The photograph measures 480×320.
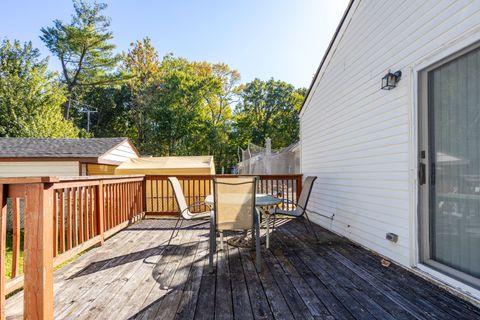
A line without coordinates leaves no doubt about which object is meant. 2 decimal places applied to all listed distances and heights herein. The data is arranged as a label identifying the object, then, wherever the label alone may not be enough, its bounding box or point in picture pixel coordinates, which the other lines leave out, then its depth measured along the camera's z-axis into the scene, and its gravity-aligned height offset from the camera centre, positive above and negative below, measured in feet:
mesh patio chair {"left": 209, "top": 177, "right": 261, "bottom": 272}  9.60 -1.56
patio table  11.40 -1.74
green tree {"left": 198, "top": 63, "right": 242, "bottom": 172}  70.03 +14.04
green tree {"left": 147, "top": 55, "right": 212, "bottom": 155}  61.98 +12.03
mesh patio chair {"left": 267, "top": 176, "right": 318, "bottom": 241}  12.30 -2.00
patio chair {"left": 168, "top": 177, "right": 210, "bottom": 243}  11.90 -2.02
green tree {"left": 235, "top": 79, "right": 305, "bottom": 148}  81.56 +14.72
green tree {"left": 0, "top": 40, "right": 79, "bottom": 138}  43.62 +11.39
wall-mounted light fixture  9.87 +3.02
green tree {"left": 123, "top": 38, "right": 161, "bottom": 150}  63.05 +20.24
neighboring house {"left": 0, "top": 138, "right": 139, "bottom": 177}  27.68 +0.43
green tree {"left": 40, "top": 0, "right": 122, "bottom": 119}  54.13 +23.94
